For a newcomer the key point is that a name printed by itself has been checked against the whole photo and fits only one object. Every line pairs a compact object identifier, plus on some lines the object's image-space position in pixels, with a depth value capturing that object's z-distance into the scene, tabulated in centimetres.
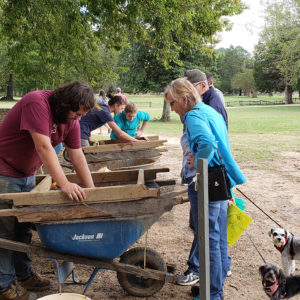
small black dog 311
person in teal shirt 592
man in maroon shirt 250
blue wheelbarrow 256
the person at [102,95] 1476
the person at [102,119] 510
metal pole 220
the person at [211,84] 384
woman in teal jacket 260
